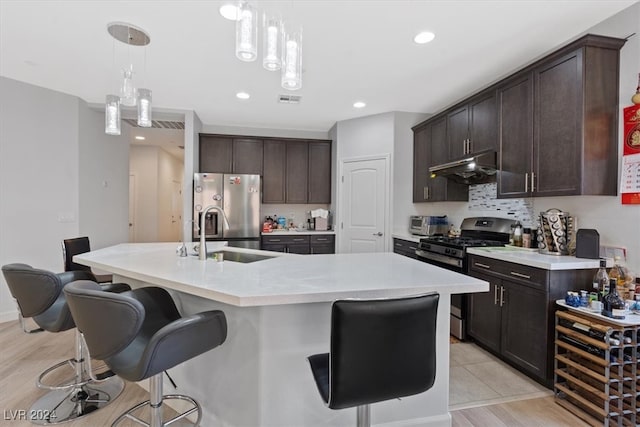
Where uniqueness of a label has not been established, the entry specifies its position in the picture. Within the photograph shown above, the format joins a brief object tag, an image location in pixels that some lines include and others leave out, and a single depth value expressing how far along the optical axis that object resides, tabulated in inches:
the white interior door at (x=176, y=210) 324.2
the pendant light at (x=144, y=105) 95.0
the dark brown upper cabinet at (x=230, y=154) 191.6
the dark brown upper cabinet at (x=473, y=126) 117.0
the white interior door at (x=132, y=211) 265.6
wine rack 68.0
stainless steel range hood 117.0
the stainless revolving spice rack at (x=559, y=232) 94.7
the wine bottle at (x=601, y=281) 77.0
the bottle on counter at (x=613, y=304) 69.5
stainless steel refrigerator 173.5
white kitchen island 54.7
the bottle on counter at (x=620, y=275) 76.6
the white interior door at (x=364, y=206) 172.4
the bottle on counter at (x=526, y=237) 109.7
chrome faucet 82.4
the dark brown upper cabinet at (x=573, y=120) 82.8
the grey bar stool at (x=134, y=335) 45.4
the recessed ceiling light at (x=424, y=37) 93.1
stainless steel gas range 115.3
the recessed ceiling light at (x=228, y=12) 70.0
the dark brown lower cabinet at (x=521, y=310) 82.8
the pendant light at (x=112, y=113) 92.5
